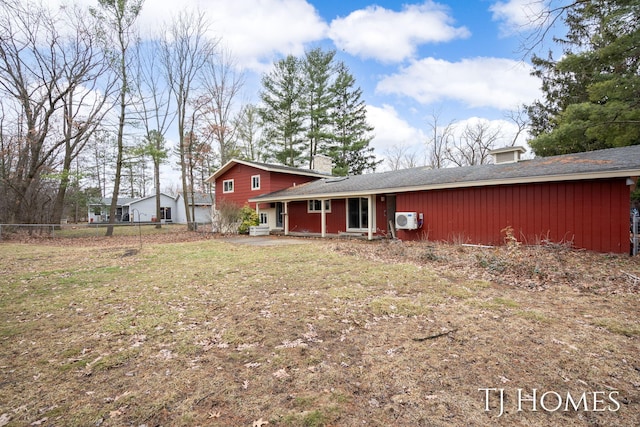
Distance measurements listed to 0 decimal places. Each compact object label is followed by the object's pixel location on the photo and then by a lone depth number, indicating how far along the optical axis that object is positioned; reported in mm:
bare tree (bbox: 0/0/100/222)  16109
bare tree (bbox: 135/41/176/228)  20875
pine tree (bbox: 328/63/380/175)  28000
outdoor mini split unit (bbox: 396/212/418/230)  11203
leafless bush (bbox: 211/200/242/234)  16891
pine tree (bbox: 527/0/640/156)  9231
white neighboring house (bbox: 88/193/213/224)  36500
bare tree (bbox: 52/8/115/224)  17312
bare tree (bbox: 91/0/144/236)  17906
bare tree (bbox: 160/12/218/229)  21812
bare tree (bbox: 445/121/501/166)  27000
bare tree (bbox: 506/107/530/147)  22625
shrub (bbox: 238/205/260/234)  16906
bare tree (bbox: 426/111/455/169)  27877
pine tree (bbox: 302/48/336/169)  27453
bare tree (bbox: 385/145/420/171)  31891
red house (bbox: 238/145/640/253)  7945
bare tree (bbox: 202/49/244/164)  24547
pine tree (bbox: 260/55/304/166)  27312
